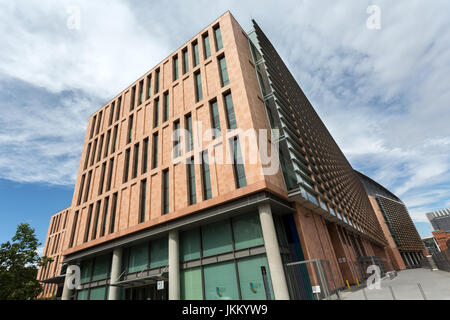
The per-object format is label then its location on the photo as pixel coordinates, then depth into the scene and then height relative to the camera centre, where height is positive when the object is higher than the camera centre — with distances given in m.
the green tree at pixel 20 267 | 27.25 +5.09
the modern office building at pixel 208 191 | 17.42 +8.04
